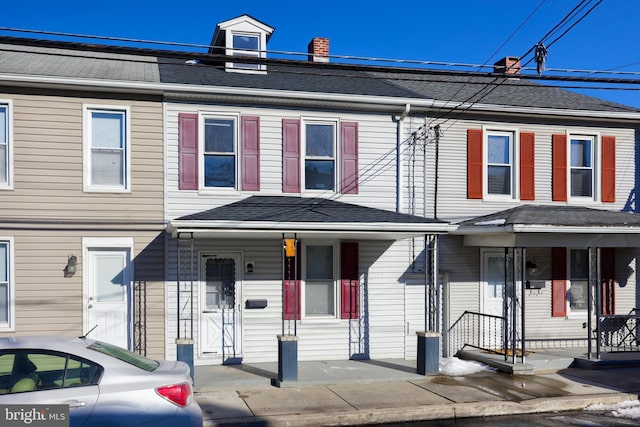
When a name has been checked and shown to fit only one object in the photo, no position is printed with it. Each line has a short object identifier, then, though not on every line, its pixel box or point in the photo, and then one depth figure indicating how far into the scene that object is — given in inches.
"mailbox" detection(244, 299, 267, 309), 493.4
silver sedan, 221.5
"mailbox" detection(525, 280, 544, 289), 557.0
